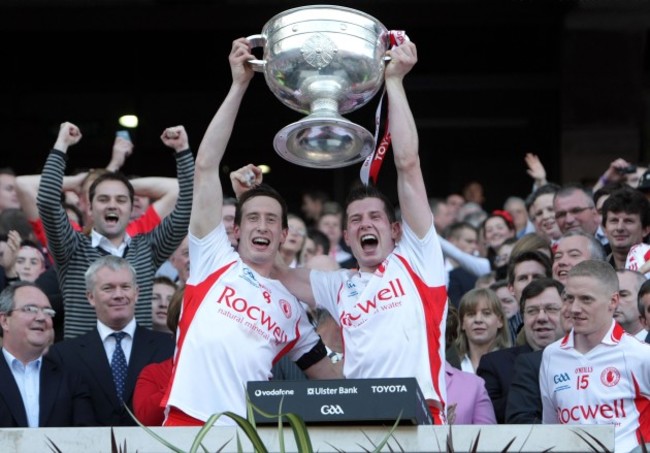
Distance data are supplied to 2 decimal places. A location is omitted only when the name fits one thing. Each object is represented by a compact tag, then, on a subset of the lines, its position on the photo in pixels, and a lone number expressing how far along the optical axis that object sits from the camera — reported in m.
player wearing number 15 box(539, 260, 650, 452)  13.27
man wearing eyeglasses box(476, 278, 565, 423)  15.50
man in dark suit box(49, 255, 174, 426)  15.36
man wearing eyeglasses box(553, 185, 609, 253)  18.80
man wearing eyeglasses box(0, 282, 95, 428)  14.74
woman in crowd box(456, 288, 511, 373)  16.55
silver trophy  12.53
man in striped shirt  16.92
